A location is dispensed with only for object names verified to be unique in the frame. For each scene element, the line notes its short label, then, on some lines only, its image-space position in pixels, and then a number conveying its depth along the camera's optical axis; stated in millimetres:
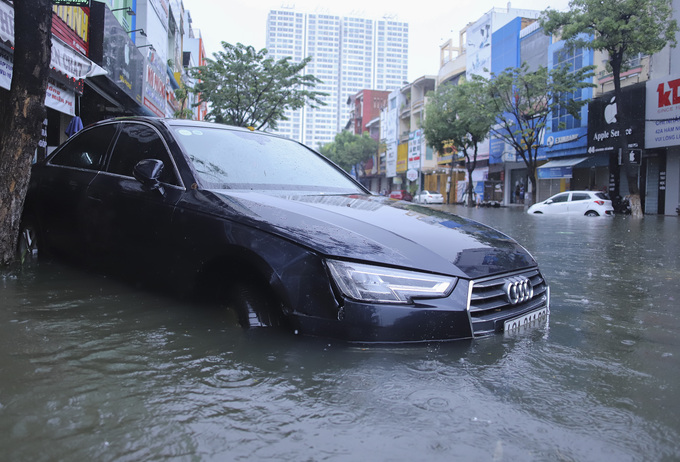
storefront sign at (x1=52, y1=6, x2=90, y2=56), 10507
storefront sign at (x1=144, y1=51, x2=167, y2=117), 17359
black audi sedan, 2418
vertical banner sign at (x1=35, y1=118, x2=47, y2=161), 9970
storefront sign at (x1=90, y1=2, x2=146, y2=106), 12719
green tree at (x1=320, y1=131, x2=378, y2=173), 69625
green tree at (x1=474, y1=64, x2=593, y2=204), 26359
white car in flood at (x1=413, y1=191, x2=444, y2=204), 44844
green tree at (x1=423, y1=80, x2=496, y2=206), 30078
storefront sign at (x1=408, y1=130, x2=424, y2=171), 56188
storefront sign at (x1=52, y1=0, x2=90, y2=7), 8820
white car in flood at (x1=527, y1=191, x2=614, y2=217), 21578
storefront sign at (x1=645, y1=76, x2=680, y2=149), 22812
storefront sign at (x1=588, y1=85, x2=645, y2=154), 24609
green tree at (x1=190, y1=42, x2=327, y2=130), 23922
